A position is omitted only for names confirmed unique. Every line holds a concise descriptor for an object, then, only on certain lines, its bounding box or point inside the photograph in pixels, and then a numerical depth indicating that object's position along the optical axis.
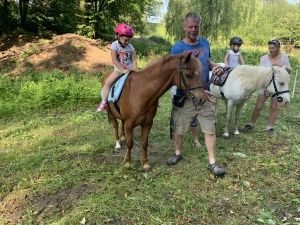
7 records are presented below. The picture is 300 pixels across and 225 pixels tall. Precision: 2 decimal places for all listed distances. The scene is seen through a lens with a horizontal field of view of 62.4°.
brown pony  2.92
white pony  4.36
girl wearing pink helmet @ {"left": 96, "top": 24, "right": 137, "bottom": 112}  3.82
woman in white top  4.70
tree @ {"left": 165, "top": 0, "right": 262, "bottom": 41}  15.84
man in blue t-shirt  3.23
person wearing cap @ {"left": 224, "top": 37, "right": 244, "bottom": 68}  6.08
